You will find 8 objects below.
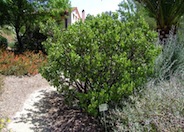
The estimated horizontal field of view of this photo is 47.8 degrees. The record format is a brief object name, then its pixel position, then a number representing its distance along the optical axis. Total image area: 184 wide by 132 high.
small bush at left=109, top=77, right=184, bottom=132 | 2.76
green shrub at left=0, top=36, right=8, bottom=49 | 12.32
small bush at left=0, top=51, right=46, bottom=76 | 7.18
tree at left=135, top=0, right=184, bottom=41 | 7.27
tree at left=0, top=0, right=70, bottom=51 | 10.98
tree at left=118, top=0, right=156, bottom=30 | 10.51
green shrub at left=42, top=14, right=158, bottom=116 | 3.74
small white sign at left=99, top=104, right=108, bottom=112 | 3.45
